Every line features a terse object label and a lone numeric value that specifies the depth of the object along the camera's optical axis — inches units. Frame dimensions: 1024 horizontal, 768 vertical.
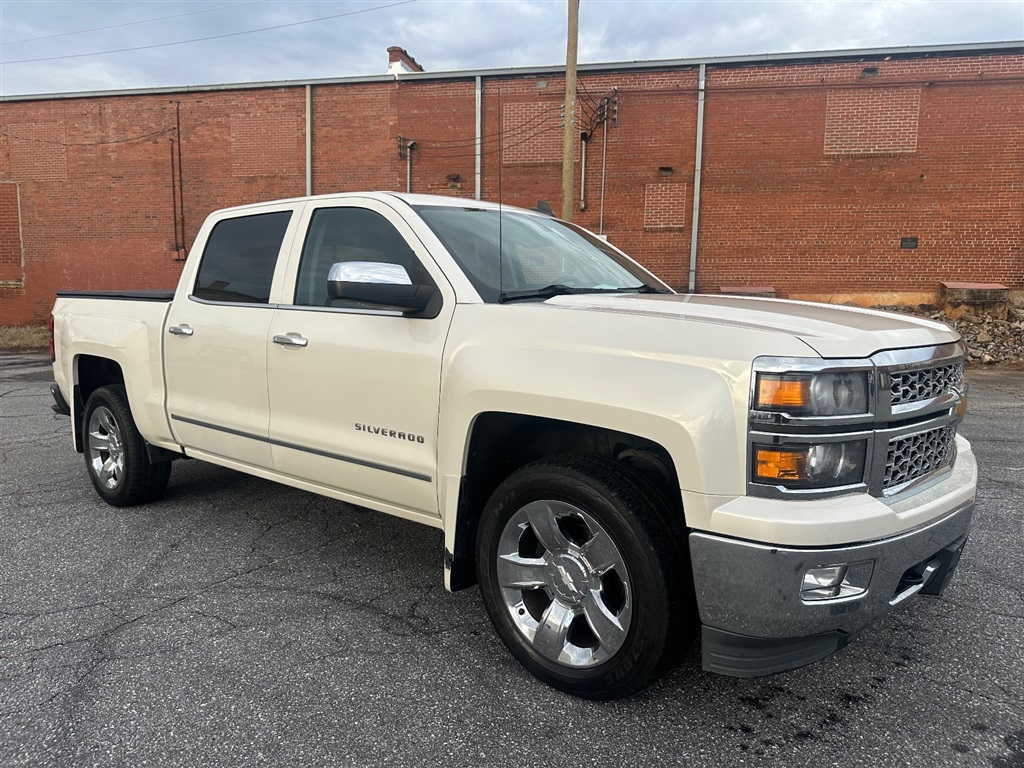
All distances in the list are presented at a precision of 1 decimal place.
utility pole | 495.2
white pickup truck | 82.7
